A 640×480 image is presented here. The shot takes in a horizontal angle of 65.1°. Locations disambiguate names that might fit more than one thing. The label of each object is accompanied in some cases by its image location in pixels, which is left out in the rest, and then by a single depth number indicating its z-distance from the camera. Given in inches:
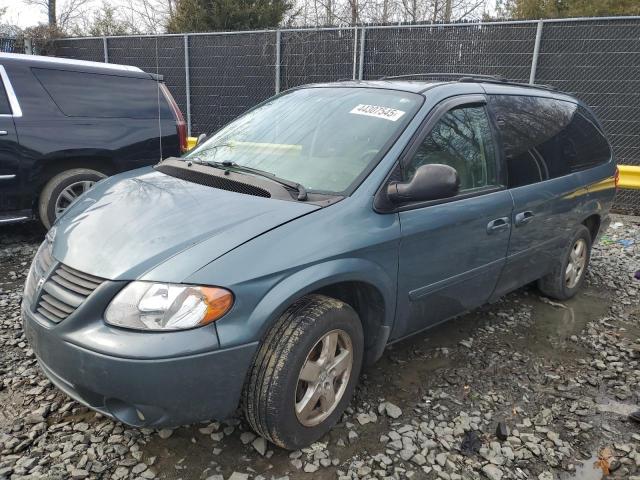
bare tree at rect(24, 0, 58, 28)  918.4
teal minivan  79.4
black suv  195.2
